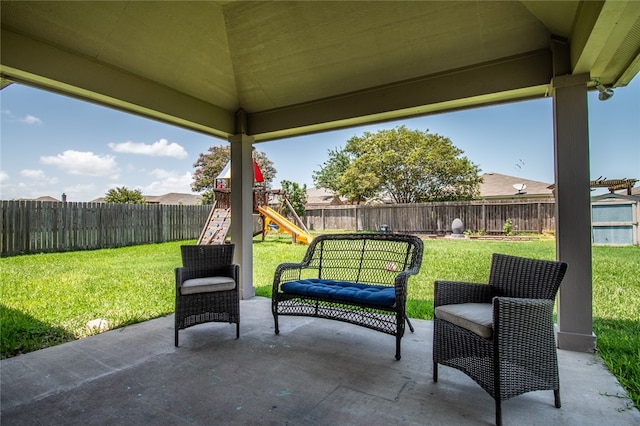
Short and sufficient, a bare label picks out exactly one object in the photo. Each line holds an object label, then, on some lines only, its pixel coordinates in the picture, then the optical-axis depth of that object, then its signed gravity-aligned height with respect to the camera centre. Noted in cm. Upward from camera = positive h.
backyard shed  535 -10
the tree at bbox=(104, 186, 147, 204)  1050 +81
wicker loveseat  262 -63
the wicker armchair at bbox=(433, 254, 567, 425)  177 -67
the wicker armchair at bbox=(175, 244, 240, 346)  296 -64
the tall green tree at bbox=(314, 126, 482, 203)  1155 +167
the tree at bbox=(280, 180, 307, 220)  1074 +72
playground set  815 +4
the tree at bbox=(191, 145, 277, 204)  1545 +251
